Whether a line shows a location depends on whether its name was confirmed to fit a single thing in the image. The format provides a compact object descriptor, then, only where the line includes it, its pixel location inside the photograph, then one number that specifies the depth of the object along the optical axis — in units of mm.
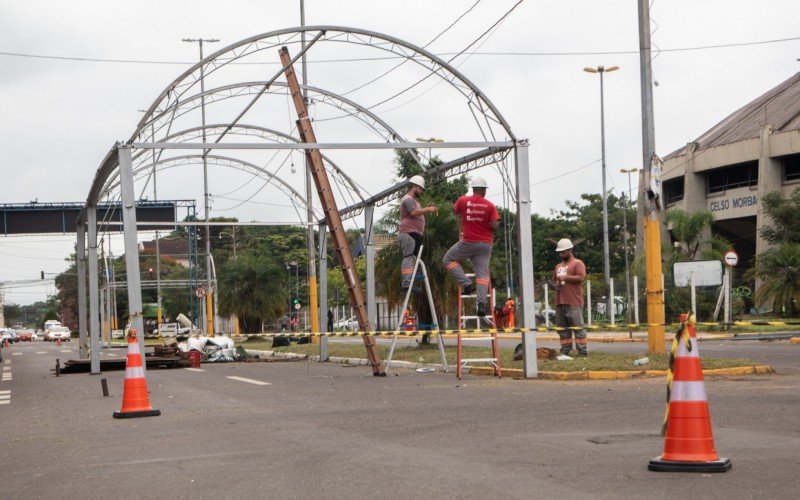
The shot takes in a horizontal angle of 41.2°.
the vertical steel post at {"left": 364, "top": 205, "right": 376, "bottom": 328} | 23252
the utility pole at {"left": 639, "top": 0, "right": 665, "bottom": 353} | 17234
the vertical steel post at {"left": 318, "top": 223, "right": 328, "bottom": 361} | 24848
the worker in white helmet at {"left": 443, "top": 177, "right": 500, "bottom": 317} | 16062
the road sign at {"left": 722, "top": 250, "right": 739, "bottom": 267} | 32562
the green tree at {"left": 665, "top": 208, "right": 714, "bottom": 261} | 54188
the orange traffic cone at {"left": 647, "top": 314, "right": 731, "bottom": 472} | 6594
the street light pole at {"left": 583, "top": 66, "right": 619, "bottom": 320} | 46562
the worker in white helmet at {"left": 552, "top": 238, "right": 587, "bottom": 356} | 17938
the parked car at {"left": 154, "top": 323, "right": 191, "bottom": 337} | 65656
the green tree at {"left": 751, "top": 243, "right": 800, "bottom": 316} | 39844
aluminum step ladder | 17172
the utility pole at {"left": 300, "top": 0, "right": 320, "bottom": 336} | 26303
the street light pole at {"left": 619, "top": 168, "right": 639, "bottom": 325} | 68375
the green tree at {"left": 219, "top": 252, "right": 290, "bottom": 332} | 48156
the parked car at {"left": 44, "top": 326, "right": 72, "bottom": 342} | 85750
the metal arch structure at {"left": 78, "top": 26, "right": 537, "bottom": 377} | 15234
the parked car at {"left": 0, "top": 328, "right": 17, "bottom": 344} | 84312
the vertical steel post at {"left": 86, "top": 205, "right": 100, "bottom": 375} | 22438
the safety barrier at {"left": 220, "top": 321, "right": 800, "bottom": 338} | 14619
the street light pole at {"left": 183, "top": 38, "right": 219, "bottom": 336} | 42756
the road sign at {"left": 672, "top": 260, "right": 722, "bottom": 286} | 32469
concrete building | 53125
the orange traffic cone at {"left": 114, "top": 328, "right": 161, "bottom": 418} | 11570
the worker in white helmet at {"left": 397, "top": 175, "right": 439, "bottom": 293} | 16828
